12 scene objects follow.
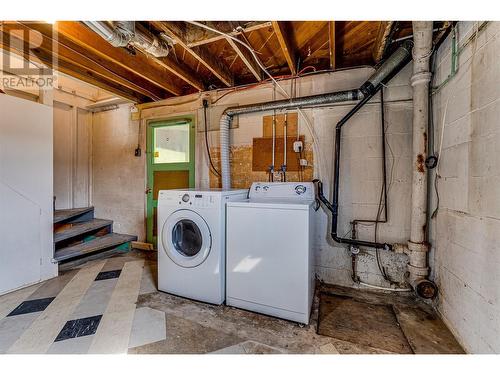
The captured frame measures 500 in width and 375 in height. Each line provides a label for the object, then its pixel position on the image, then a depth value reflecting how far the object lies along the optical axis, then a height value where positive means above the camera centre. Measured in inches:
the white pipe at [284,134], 100.6 +22.5
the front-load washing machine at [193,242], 74.2 -22.0
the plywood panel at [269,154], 99.7 +13.7
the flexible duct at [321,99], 77.2 +35.2
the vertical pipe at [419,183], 72.0 +0.5
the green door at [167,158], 122.5 +14.2
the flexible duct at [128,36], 58.2 +43.4
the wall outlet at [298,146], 96.3 +16.5
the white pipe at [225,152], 106.6 +15.2
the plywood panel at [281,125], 99.6 +27.5
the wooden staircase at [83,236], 108.6 -32.2
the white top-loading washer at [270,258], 64.9 -23.5
